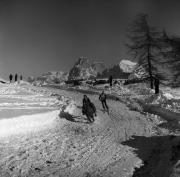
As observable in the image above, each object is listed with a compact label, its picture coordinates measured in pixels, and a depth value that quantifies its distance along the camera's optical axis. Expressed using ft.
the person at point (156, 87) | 64.61
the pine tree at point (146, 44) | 80.42
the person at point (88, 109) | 38.39
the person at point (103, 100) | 47.62
